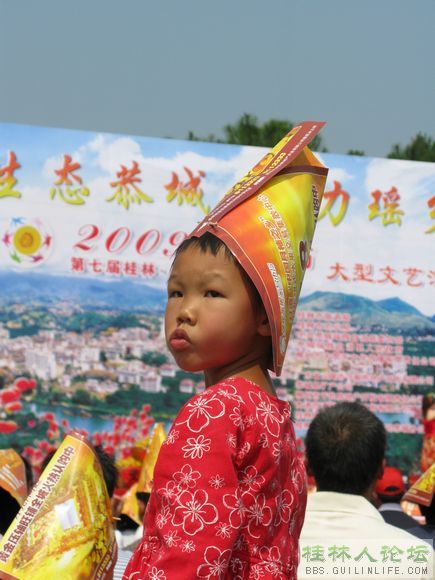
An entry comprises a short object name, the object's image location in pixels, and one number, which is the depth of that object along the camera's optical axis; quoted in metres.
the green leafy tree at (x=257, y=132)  11.11
